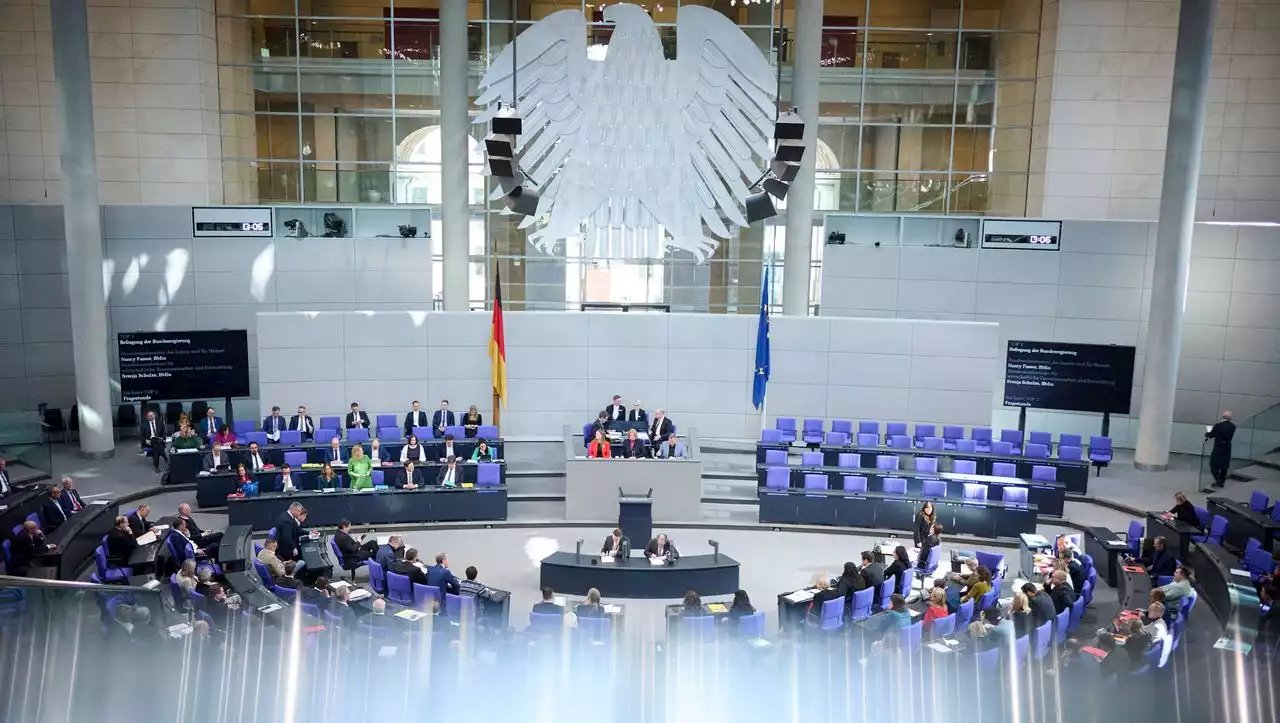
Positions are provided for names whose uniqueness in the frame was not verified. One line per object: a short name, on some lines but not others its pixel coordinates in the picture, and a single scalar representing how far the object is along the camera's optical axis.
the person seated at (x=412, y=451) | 15.04
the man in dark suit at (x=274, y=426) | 16.02
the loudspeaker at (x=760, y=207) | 15.97
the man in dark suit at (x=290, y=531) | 11.84
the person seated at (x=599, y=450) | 14.80
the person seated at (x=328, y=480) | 14.11
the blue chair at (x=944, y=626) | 9.73
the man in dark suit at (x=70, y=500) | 13.00
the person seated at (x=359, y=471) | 14.35
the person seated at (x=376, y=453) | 14.94
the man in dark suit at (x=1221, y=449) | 16.47
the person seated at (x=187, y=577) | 9.61
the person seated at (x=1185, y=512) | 13.27
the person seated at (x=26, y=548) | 11.16
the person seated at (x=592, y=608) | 9.88
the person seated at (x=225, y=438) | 15.46
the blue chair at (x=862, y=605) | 10.69
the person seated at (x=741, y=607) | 9.94
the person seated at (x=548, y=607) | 9.90
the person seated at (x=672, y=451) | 14.83
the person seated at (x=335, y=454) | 14.85
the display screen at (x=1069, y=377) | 18.50
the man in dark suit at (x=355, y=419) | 16.42
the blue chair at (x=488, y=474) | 14.79
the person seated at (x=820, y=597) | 10.48
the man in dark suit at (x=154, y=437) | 16.56
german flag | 16.77
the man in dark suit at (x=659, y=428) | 16.08
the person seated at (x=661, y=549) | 11.95
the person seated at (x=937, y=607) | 9.91
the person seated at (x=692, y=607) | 9.96
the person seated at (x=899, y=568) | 11.47
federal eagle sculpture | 17.02
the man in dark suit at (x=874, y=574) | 11.02
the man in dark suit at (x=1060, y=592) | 10.30
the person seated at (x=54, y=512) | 12.48
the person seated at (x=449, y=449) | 14.97
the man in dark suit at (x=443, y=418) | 16.97
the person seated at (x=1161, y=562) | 11.84
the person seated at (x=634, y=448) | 15.03
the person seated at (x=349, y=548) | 12.12
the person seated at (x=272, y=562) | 10.79
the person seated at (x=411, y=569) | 10.84
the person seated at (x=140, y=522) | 12.06
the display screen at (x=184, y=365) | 17.33
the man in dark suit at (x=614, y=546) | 11.99
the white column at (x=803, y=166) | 18.62
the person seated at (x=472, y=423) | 16.52
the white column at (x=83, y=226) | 16.08
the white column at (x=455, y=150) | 18.48
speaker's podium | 13.73
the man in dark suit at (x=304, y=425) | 16.42
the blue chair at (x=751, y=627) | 9.62
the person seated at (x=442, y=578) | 10.66
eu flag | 16.72
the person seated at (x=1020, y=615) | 9.66
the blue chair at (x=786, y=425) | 17.75
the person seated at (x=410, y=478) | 14.41
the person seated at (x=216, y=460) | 14.98
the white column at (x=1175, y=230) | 16.80
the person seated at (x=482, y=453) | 15.30
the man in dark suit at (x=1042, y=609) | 9.89
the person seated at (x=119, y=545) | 11.45
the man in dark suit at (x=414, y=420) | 16.89
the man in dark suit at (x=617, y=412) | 17.11
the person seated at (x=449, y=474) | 14.59
